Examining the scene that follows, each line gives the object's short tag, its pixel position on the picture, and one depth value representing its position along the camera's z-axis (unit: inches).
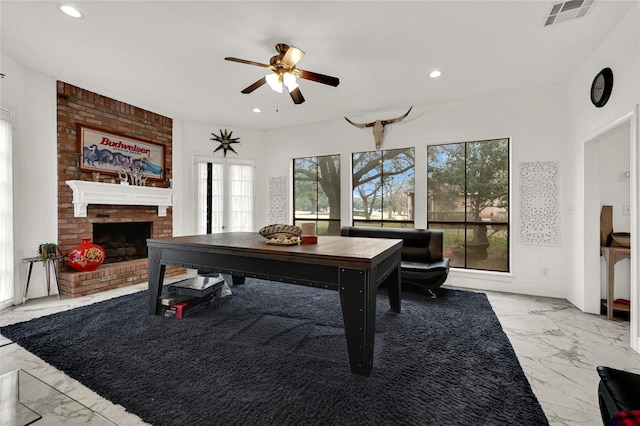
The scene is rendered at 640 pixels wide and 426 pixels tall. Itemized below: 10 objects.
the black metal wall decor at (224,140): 207.8
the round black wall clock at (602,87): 100.1
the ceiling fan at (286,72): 97.0
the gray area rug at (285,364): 57.4
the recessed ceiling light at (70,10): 87.0
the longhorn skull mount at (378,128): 174.7
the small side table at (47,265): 123.2
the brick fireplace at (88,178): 138.6
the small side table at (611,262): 108.2
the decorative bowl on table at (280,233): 92.5
